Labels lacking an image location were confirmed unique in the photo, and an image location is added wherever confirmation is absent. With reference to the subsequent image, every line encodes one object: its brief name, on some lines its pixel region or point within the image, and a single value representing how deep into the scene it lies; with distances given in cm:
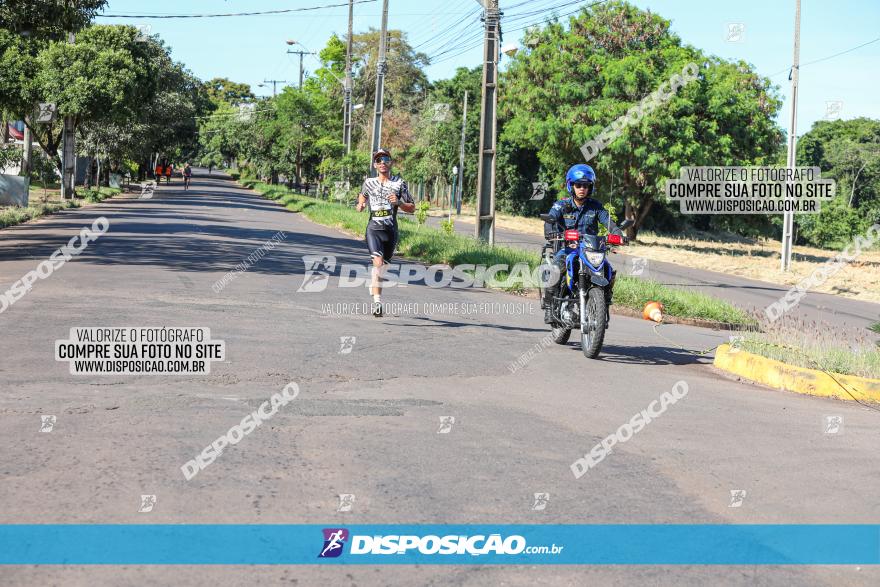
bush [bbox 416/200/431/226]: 3158
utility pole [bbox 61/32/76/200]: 3978
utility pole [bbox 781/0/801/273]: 2923
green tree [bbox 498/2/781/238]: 4250
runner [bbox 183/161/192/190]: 6819
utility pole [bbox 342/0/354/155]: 4922
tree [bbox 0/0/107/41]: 2114
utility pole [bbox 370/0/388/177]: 3534
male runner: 1152
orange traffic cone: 1363
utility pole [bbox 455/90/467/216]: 6036
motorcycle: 956
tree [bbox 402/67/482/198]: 6995
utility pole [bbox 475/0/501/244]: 2205
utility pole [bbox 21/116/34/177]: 3828
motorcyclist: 996
